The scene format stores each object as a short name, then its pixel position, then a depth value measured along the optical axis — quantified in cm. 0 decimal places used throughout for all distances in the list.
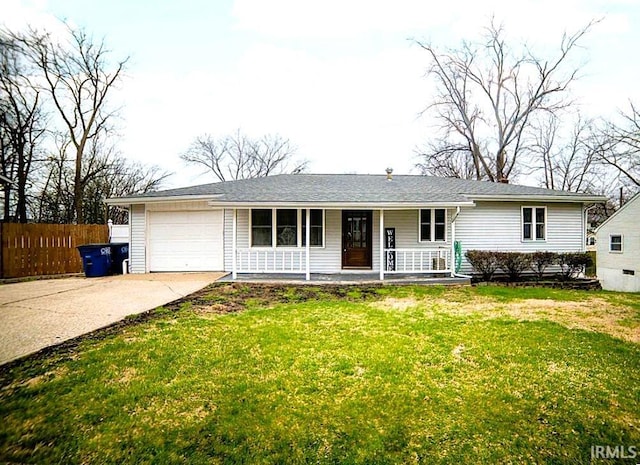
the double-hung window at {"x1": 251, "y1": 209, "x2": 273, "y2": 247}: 1104
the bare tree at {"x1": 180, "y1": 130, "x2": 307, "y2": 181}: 3109
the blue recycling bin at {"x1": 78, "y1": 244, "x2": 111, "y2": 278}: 1112
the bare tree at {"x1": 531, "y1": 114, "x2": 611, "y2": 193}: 2566
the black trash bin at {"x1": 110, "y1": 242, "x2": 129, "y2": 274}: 1184
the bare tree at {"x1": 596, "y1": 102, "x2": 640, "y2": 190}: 2017
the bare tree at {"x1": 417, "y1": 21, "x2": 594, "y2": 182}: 2233
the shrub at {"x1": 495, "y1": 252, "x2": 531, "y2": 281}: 1044
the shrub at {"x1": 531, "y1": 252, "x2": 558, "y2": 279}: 1059
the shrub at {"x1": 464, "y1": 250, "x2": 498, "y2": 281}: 1053
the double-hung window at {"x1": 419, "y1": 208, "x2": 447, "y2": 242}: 1127
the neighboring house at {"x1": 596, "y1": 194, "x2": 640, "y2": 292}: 1415
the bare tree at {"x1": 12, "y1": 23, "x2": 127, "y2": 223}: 1686
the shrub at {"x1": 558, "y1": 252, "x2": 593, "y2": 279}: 1066
